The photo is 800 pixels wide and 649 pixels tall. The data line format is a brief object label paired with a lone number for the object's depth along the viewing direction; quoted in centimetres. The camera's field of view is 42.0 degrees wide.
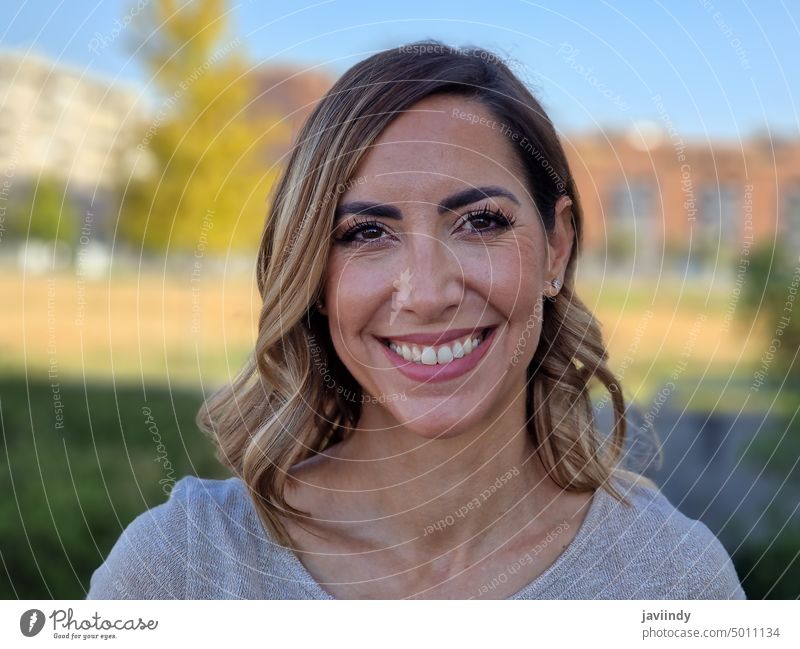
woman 55
